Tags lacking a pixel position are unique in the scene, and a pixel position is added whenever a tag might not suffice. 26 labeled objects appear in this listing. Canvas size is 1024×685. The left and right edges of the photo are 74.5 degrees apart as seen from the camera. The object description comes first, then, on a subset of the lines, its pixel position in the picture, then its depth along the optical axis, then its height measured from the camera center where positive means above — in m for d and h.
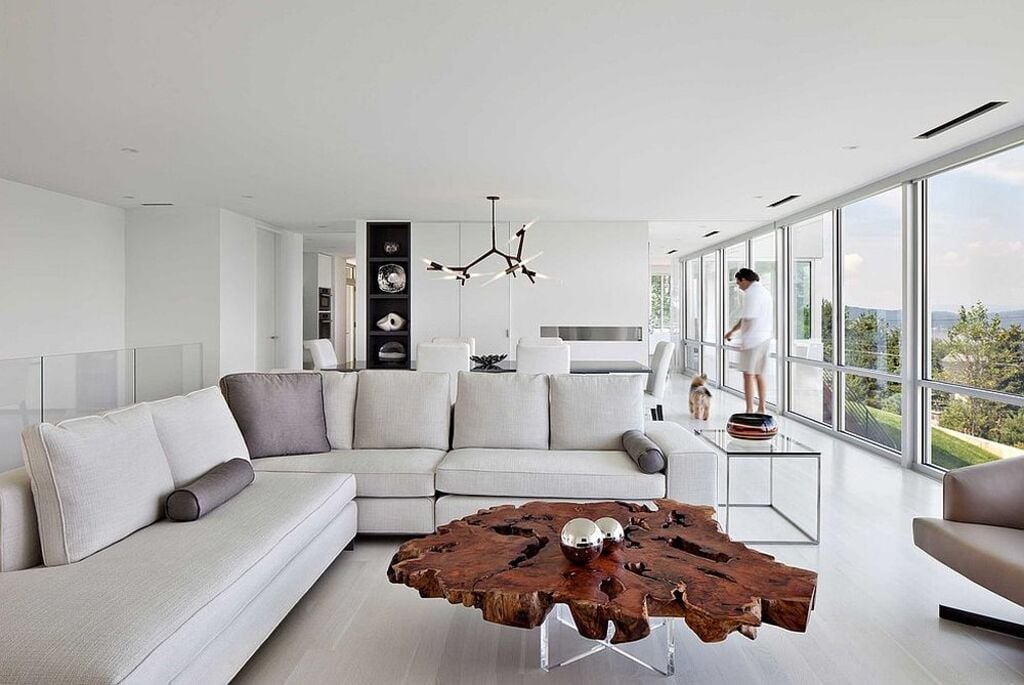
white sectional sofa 1.73 -0.67
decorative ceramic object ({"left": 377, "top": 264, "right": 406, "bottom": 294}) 8.77 +0.82
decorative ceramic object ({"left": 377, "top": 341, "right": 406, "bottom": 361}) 8.56 -0.15
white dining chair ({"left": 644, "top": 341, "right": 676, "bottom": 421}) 6.46 -0.34
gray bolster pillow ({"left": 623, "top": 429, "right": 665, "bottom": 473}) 3.43 -0.60
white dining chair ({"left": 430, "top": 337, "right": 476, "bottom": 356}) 7.55 -0.01
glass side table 3.58 -0.61
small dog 7.20 -0.64
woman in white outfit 7.26 +0.10
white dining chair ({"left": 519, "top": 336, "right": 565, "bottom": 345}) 7.45 -0.01
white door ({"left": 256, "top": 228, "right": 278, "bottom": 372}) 8.90 +0.56
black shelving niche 8.80 +0.63
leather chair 2.45 -0.74
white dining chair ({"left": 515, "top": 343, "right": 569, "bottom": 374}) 5.55 -0.16
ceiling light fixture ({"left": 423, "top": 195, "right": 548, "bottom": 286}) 6.86 +0.75
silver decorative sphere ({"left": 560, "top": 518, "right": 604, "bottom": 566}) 2.08 -0.63
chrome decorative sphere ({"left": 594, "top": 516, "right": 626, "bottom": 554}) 2.15 -0.63
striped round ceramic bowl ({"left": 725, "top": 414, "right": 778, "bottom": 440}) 3.77 -0.50
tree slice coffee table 1.84 -0.72
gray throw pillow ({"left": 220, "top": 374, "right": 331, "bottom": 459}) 3.67 -0.40
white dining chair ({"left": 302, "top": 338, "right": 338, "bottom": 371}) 6.84 -0.14
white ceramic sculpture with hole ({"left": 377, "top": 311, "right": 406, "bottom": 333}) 8.67 +0.23
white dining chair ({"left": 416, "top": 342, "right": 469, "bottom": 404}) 5.54 -0.15
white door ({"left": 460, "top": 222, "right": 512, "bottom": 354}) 8.66 +0.47
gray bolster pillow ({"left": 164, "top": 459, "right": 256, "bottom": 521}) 2.48 -0.59
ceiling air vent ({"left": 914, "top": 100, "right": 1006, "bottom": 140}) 3.84 +1.33
